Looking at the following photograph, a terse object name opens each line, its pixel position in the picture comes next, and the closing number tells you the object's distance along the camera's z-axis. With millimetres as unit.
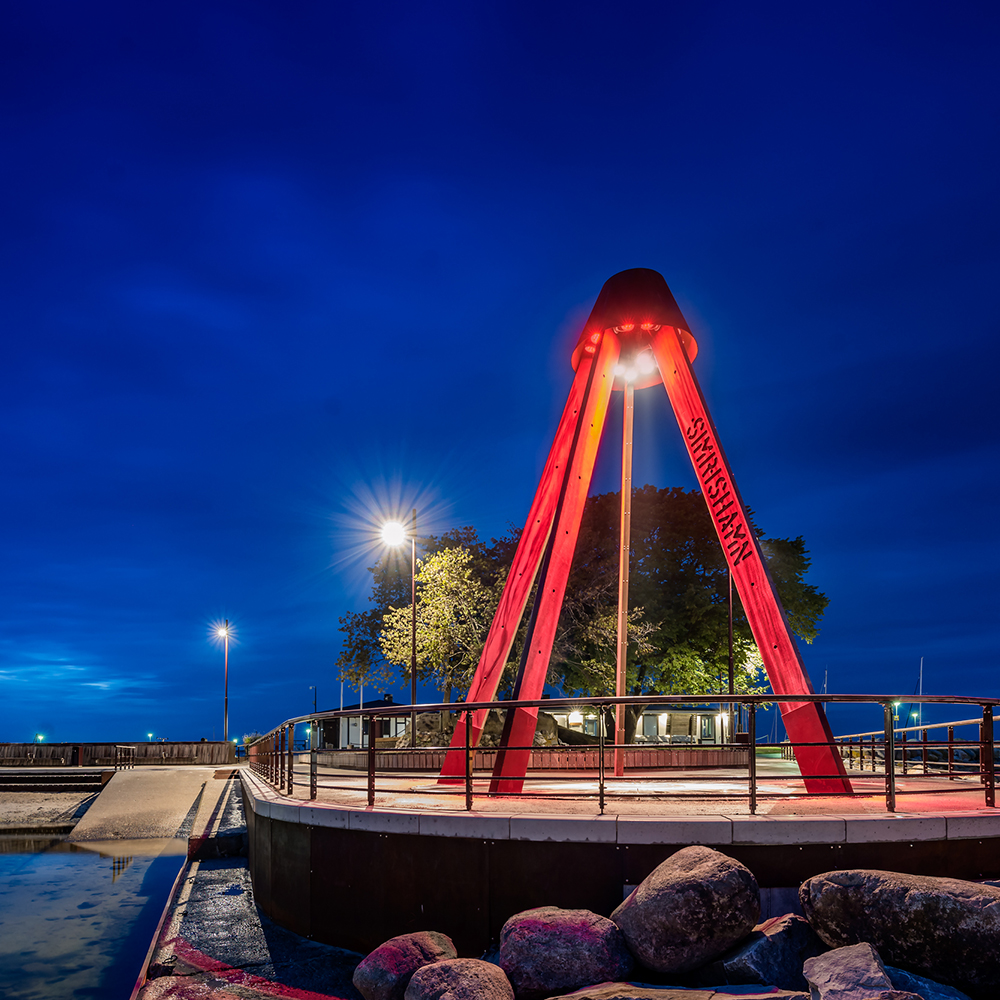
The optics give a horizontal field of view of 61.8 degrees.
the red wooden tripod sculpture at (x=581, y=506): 11047
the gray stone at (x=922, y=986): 5461
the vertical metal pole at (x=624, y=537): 15806
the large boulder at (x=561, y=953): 6195
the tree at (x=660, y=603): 28953
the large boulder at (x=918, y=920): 5727
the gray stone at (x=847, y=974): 5152
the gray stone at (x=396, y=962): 6516
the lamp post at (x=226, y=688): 47431
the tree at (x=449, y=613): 28531
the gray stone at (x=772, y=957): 6082
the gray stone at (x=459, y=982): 5992
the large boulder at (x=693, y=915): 6129
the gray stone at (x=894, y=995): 4941
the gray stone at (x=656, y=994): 5652
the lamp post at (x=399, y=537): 26250
